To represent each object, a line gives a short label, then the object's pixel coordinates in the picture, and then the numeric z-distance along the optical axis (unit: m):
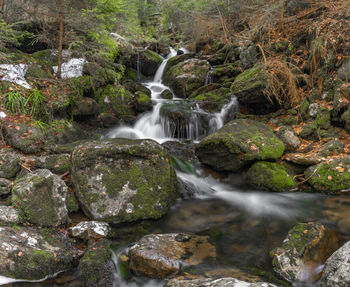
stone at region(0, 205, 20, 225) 3.24
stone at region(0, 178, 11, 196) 3.99
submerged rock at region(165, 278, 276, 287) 2.33
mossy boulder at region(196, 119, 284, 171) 5.77
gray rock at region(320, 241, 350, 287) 2.34
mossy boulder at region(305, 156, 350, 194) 5.11
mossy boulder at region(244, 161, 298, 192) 5.47
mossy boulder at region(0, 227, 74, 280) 2.80
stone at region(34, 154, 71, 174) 4.81
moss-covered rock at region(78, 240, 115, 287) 2.93
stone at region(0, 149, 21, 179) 4.49
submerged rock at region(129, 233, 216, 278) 3.05
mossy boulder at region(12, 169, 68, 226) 3.52
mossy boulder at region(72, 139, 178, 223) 4.14
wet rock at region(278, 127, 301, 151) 6.59
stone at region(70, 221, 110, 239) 3.48
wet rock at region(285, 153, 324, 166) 5.77
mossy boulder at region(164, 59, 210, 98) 11.35
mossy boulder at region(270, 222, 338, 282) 2.95
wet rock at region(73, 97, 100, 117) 7.64
